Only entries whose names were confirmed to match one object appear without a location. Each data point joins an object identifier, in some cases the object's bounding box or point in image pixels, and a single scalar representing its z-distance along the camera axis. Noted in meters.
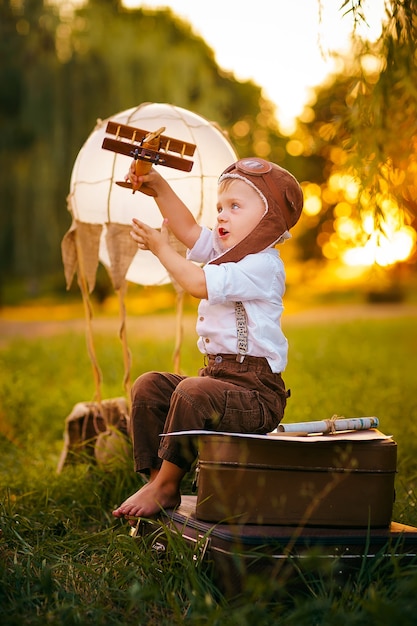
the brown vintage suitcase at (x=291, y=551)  2.15
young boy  2.47
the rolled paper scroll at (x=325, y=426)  2.44
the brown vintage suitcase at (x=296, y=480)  2.22
